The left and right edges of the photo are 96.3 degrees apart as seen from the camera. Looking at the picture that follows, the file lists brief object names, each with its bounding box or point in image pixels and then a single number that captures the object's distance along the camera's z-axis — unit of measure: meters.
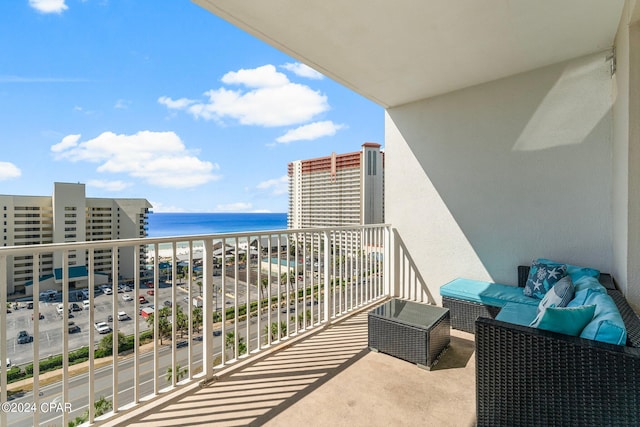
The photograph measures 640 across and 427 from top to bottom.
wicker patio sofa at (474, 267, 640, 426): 1.22
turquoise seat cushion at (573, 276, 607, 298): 1.95
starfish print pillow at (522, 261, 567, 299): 2.77
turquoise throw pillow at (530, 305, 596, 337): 1.47
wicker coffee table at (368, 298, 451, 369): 2.37
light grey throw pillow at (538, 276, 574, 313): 2.04
